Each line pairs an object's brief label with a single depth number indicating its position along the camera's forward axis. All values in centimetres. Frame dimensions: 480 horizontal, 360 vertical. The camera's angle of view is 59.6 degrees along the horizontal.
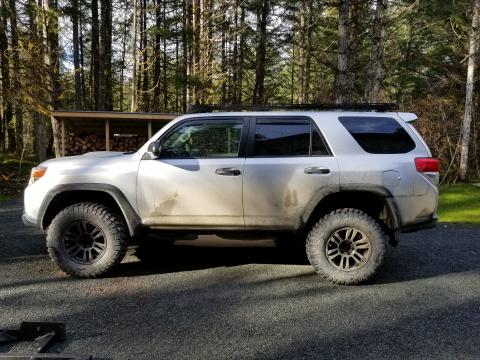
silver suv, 490
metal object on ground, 341
